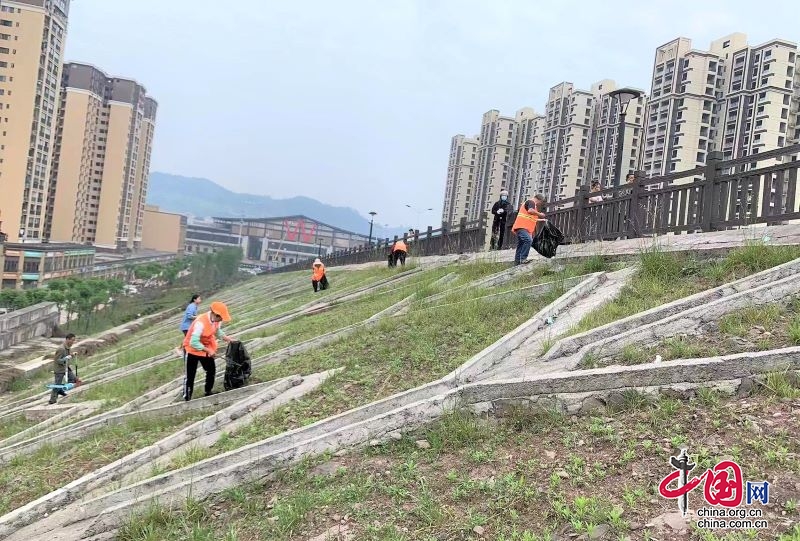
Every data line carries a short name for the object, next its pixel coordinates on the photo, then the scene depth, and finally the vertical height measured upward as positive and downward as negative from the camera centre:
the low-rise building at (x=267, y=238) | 142.62 +2.68
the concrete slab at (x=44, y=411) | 10.45 -3.62
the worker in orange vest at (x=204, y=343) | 7.37 -1.36
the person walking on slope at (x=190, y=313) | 11.39 -1.49
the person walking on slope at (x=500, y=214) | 15.05 +1.68
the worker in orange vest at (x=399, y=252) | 21.66 +0.48
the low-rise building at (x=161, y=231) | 132.00 +1.22
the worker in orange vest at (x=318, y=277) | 20.77 -0.83
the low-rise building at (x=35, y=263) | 55.66 -4.55
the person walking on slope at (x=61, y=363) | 11.58 -2.88
